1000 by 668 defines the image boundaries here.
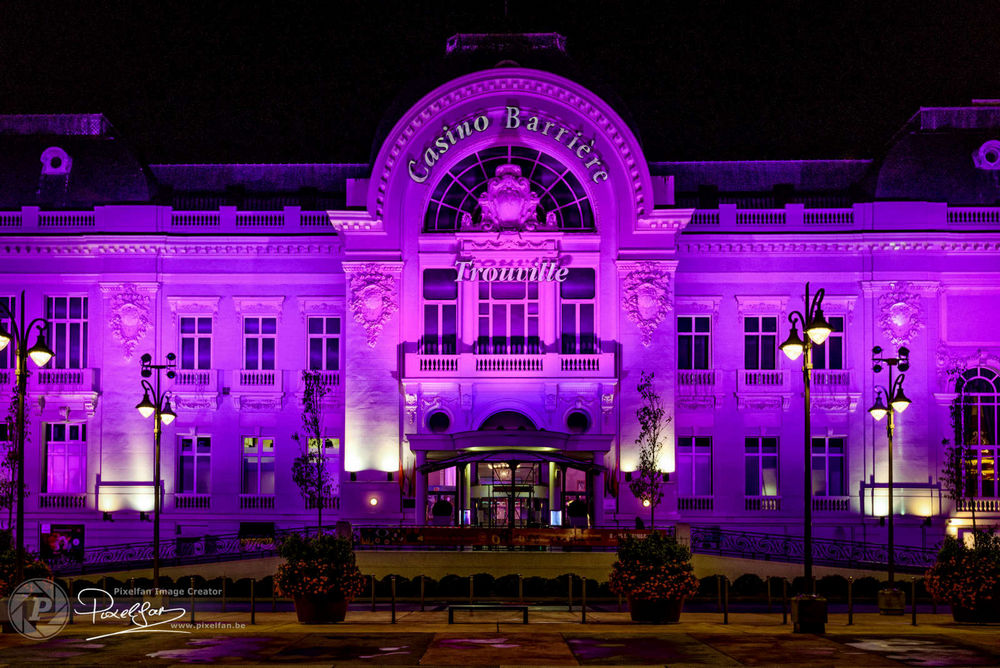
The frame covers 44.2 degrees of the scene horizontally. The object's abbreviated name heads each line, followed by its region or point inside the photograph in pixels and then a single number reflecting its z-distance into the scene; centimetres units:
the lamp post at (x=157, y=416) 3970
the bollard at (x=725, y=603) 3325
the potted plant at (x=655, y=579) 3200
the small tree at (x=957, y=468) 5359
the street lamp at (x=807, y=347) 2908
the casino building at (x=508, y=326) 5425
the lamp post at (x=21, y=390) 2817
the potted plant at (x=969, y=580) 3197
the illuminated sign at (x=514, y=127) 5503
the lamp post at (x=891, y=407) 3981
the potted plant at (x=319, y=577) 3150
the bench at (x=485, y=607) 3206
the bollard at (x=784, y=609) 3269
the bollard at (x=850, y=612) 3318
